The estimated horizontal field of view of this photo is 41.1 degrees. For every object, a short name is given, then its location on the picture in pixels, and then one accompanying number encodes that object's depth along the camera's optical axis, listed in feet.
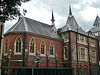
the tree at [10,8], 44.50
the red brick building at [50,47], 74.49
